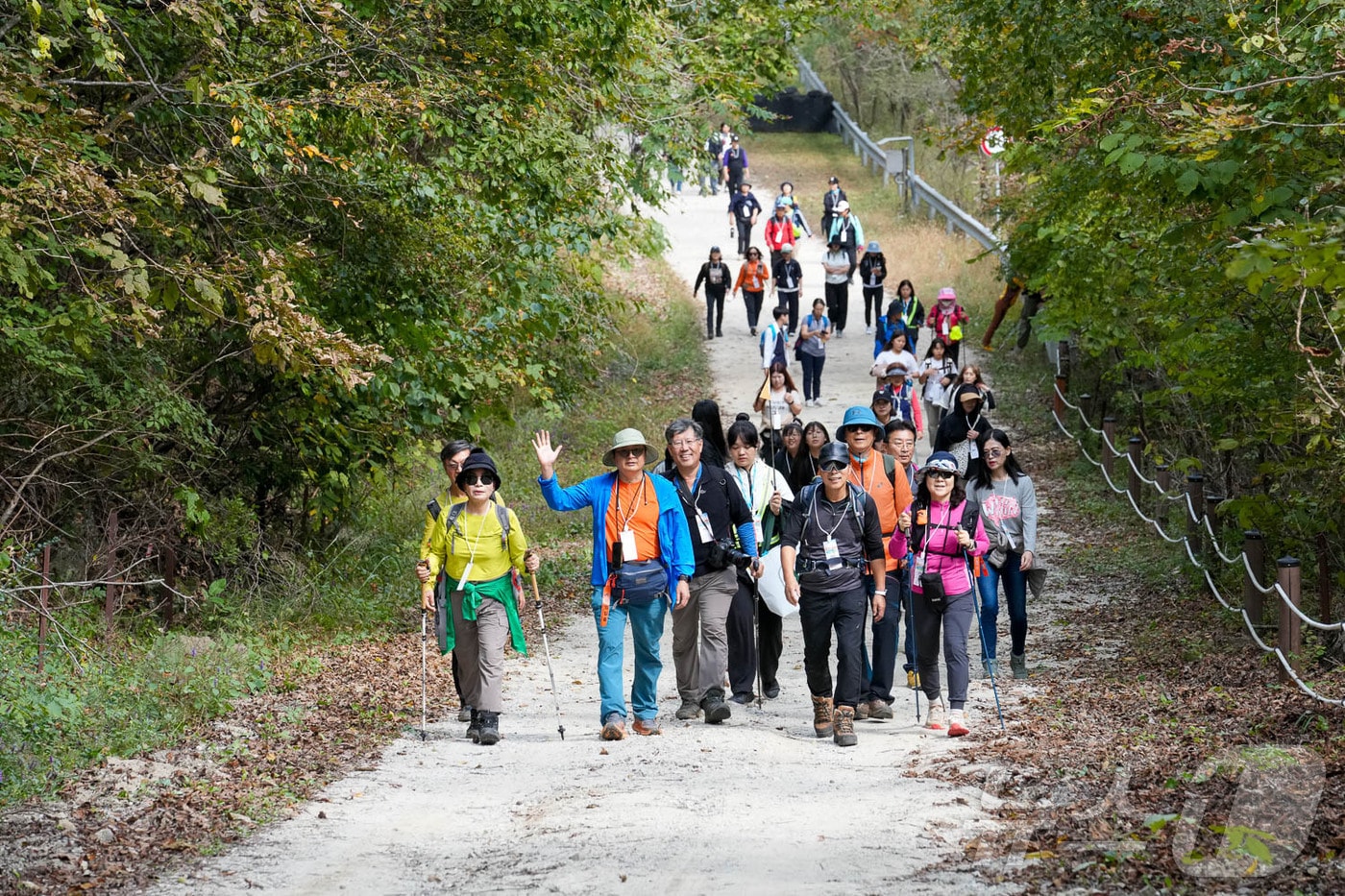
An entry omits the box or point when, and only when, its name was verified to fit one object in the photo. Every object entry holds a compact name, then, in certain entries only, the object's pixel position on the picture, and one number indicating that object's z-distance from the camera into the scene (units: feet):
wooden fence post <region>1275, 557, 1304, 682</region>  57.93
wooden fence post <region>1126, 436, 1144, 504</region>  99.71
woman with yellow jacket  58.70
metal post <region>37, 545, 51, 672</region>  61.16
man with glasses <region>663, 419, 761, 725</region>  60.44
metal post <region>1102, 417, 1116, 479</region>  109.29
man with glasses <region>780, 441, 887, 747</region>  58.08
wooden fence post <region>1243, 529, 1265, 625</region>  64.28
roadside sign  105.91
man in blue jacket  58.29
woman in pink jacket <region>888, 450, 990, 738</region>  59.31
